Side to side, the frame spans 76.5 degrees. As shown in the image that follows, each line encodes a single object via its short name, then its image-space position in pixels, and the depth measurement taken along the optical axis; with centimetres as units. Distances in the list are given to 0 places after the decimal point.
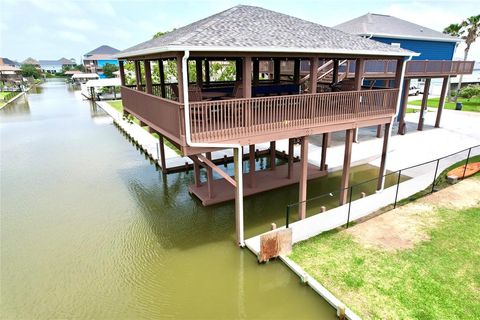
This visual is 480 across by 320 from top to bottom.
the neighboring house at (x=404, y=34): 2173
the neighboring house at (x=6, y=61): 14739
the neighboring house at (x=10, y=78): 7426
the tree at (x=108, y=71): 8635
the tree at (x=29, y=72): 10062
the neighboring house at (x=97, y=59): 12036
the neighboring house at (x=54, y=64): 18091
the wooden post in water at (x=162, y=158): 1594
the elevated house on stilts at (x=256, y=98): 829
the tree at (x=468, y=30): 3572
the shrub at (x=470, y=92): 4060
